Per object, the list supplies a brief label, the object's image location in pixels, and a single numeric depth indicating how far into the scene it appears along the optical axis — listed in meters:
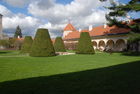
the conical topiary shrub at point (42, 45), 20.05
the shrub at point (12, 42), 51.66
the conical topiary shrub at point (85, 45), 25.02
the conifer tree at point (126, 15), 17.86
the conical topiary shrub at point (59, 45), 31.45
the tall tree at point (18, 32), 80.77
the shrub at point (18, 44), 47.75
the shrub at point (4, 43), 49.38
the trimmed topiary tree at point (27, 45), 25.69
